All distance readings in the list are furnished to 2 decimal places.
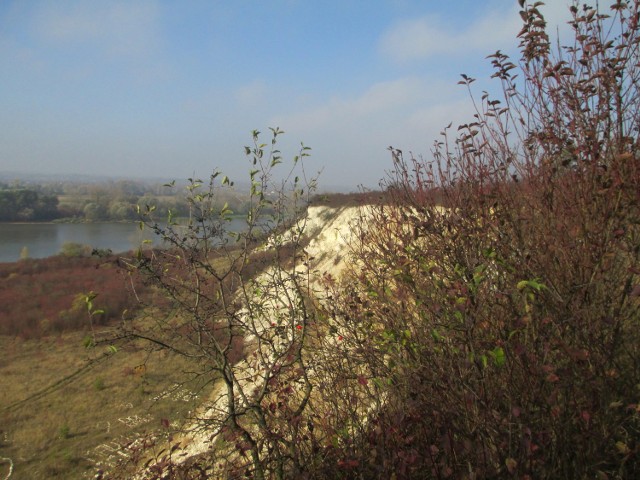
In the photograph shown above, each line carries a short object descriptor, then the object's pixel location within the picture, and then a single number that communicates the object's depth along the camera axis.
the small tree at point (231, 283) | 3.24
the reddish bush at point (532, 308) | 2.16
